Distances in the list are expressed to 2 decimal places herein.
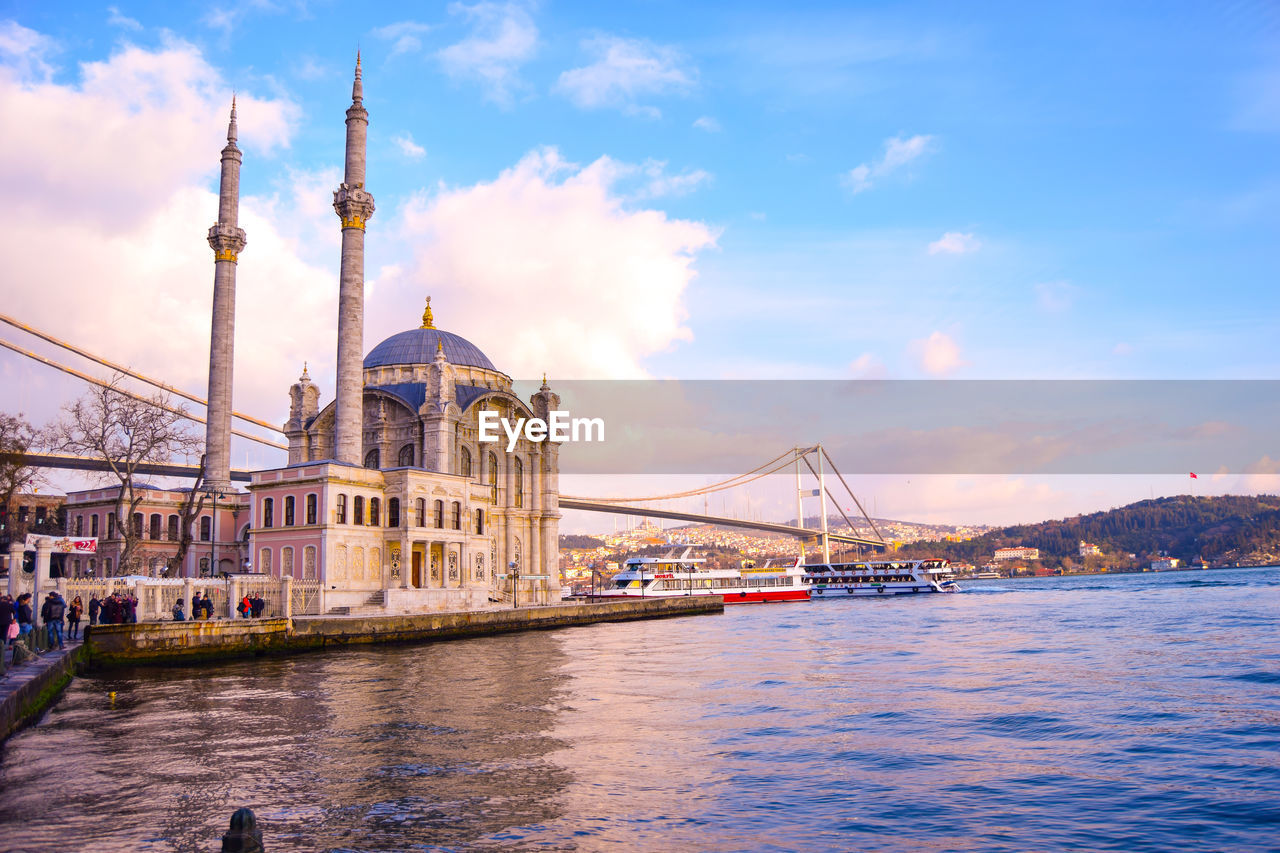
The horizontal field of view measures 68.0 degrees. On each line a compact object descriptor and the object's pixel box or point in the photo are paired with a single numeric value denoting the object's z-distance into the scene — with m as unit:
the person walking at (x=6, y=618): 16.44
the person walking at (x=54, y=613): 20.89
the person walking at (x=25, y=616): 20.48
